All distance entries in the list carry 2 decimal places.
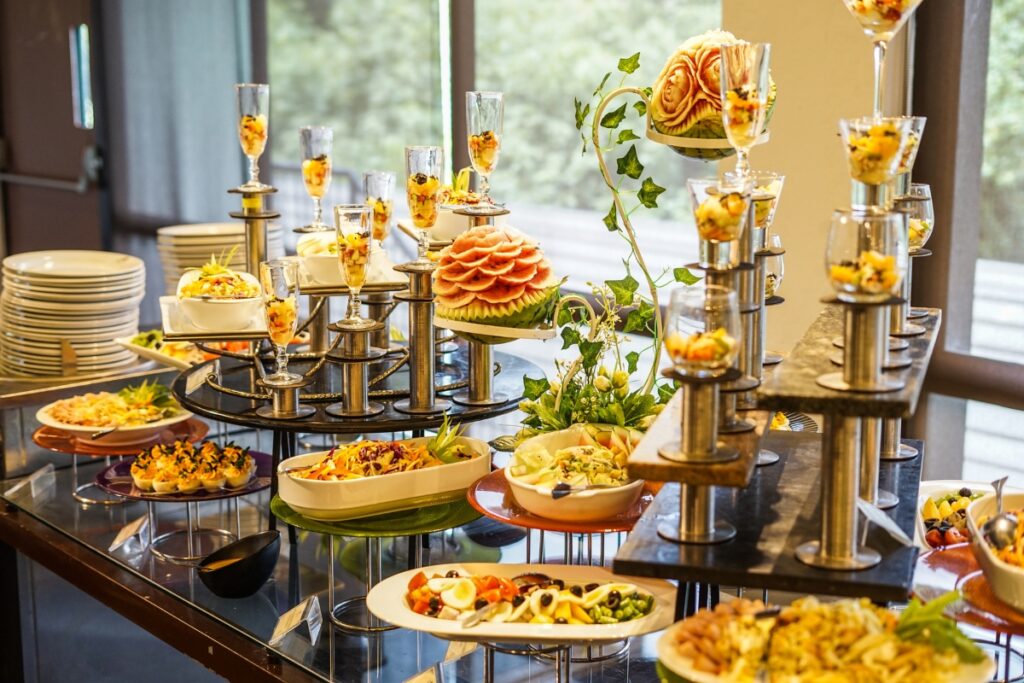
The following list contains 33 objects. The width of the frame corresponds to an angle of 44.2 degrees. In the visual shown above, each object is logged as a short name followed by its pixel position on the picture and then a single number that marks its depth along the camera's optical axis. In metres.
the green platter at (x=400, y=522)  1.68
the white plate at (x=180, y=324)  2.03
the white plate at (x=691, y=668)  1.12
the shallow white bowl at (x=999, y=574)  1.25
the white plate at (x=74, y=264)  2.90
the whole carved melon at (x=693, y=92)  1.49
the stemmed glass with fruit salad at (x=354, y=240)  1.81
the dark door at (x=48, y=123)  5.23
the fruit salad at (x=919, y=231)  1.55
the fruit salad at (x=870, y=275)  1.15
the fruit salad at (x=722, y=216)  1.21
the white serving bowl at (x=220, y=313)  2.04
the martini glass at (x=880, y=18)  1.38
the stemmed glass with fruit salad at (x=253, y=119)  2.24
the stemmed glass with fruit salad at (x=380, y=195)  1.93
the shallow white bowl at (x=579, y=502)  1.53
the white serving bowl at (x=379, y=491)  1.68
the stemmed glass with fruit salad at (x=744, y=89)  1.28
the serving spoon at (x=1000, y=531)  1.32
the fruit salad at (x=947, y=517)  1.52
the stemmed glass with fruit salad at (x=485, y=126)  1.95
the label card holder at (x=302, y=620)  1.70
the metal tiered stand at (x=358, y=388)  1.82
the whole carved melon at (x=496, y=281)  1.75
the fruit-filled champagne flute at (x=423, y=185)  1.89
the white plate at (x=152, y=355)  2.57
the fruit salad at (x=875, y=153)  1.21
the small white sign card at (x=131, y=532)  2.12
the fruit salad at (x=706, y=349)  1.18
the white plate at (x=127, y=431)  2.32
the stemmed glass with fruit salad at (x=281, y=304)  1.88
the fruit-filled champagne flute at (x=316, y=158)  2.16
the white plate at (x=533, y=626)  1.35
